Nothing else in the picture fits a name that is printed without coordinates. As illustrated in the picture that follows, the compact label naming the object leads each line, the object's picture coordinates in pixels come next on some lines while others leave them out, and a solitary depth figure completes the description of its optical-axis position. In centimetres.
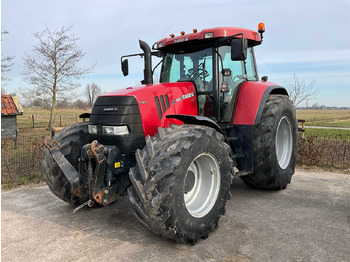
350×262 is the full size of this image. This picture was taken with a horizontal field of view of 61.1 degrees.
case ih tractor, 294
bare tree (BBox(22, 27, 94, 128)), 1947
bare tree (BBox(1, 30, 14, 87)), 1744
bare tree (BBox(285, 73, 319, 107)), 1225
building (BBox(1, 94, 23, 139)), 1609
